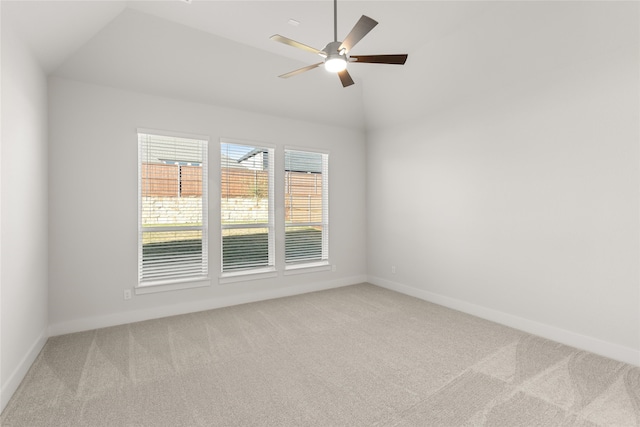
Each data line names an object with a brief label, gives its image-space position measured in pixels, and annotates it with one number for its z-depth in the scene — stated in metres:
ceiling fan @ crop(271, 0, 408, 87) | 2.19
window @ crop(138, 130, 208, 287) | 3.95
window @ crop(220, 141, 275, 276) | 4.52
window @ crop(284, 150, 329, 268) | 5.11
